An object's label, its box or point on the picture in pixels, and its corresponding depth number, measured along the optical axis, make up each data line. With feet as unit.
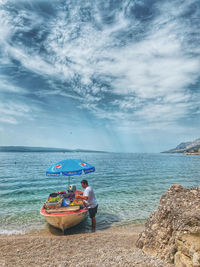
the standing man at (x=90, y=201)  31.28
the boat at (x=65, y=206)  29.35
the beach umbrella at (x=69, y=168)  32.55
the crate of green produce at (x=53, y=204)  31.94
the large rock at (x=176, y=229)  14.83
